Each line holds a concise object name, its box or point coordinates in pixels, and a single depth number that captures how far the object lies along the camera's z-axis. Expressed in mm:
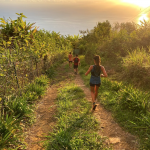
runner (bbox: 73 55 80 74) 10542
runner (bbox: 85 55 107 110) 4535
